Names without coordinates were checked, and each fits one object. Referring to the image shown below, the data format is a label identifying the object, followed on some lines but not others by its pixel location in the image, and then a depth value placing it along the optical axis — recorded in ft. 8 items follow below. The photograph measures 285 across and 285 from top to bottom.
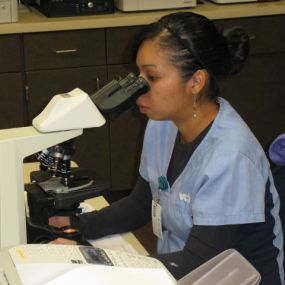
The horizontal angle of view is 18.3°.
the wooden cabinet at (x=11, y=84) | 12.40
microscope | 6.42
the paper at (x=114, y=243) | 8.30
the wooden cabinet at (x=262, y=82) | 13.47
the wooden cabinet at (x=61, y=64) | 12.54
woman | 8.03
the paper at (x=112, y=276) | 5.48
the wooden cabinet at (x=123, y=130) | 12.82
